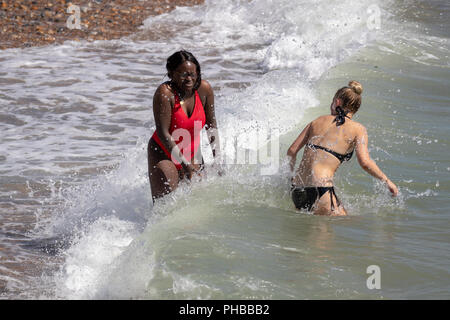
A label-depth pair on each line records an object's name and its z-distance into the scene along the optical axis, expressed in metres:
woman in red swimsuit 11.49
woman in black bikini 12.23
